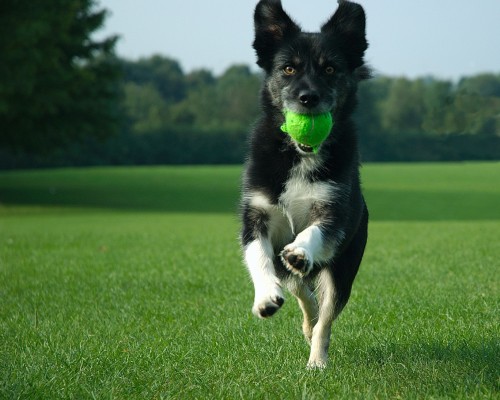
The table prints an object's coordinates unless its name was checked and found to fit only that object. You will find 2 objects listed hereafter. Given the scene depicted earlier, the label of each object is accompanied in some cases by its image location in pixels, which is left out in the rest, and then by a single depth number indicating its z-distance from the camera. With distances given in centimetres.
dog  507
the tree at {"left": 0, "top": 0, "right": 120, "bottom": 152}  2884
